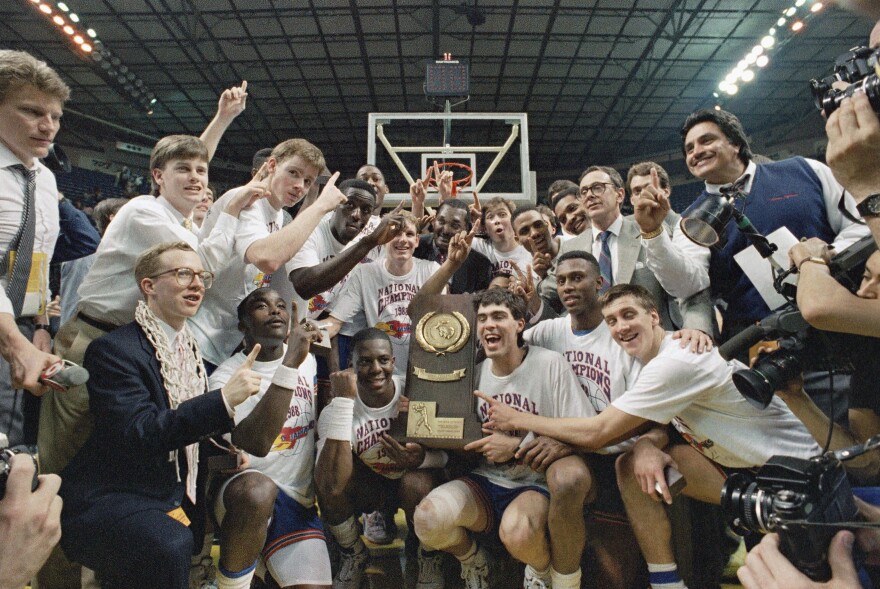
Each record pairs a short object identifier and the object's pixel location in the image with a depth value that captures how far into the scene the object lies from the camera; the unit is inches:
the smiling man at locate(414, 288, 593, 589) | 115.1
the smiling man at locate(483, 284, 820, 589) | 108.0
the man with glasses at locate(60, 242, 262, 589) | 85.8
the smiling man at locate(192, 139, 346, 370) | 122.9
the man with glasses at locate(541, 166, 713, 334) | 143.1
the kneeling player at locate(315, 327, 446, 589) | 124.7
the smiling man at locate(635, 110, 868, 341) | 112.6
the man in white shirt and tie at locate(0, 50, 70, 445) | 94.0
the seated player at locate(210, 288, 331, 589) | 108.3
